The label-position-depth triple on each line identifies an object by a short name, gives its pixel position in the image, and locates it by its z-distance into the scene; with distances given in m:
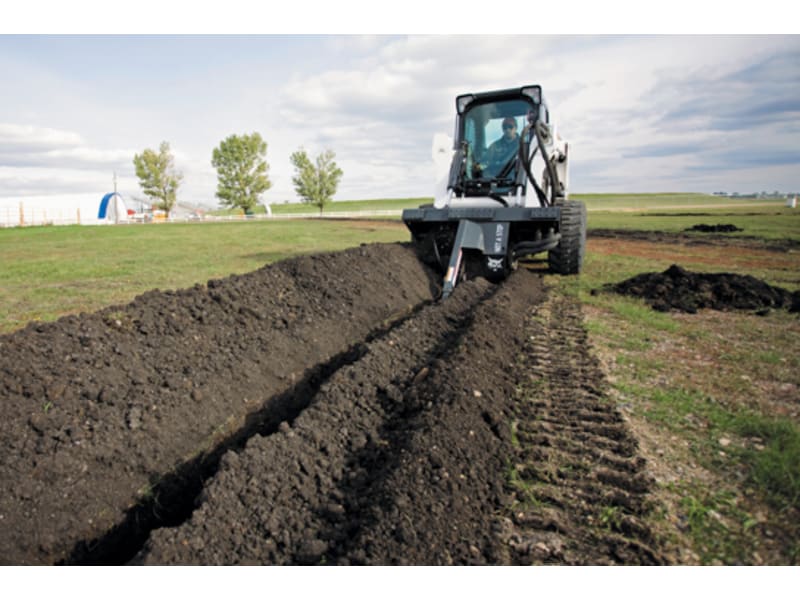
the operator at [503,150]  8.64
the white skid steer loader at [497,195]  7.98
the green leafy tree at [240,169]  53.19
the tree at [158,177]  53.56
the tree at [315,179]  59.16
